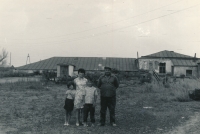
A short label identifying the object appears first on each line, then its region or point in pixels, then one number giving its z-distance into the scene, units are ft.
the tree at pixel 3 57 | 223.20
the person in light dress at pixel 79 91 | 22.30
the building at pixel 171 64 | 115.24
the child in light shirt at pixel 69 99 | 22.47
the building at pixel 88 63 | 133.84
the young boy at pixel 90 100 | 22.63
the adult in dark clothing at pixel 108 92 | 22.56
